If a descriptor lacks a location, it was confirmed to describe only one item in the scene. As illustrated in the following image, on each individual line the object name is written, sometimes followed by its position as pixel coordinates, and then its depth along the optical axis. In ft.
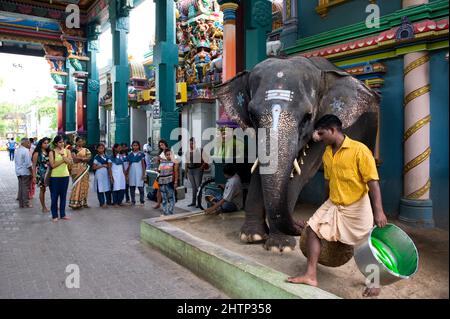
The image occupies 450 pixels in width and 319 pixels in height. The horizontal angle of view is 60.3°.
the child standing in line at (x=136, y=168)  30.42
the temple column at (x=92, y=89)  58.54
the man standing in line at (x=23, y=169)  30.37
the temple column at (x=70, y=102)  67.15
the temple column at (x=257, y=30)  24.95
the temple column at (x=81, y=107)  59.36
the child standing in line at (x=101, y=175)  29.40
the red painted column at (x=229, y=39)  26.86
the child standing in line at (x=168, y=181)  24.52
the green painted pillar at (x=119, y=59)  43.34
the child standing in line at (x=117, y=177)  29.63
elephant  13.25
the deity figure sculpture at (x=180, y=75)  50.55
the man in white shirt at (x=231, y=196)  20.61
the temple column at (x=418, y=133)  18.90
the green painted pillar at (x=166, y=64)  34.14
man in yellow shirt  10.23
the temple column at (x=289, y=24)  26.55
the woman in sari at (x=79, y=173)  28.84
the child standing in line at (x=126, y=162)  30.53
